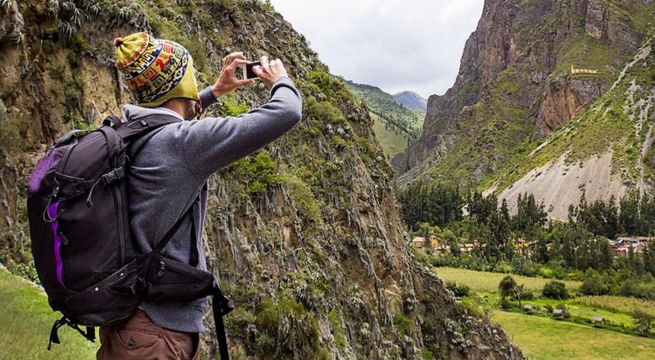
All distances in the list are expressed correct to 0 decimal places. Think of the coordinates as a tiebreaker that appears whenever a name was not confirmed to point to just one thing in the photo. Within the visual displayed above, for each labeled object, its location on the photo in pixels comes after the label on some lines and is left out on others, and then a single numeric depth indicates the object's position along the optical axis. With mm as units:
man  2248
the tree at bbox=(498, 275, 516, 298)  67562
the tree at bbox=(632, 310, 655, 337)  57344
